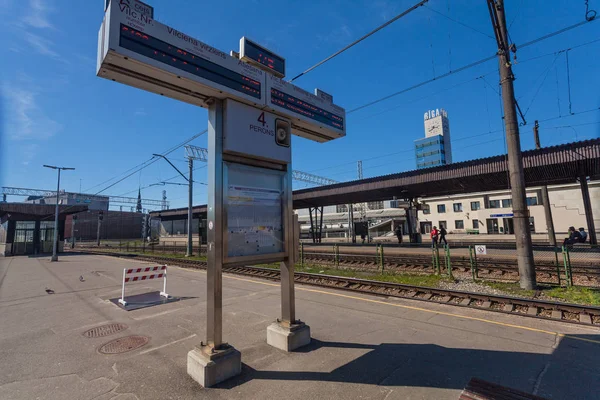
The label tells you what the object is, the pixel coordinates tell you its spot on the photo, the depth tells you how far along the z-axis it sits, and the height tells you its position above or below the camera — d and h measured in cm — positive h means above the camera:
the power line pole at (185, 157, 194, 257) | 2553 +312
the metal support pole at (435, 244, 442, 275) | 1189 -148
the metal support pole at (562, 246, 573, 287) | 938 -137
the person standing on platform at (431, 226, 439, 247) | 1765 -34
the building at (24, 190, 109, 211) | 5815 +934
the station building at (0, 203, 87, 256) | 3456 +170
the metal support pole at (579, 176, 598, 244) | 1937 +107
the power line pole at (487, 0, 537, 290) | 933 +236
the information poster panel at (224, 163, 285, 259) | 451 +39
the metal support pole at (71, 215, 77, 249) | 5374 +284
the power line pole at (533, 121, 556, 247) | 2181 +49
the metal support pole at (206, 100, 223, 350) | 414 -20
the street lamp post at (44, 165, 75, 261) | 2554 +109
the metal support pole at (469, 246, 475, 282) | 1108 -164
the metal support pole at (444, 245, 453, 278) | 1099 -125
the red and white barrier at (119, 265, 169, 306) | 875 -115
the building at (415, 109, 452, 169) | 12450 +3689
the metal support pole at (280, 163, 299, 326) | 517 -60
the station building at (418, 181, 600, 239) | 3669 +229
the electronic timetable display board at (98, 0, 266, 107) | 341 +229
